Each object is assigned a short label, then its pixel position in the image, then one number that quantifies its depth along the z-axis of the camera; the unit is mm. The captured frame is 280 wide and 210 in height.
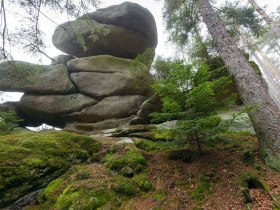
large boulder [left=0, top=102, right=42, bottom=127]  12342
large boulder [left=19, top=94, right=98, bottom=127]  12172
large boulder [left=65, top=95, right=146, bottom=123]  11609
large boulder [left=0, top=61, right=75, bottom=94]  12414
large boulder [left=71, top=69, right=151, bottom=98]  12266
